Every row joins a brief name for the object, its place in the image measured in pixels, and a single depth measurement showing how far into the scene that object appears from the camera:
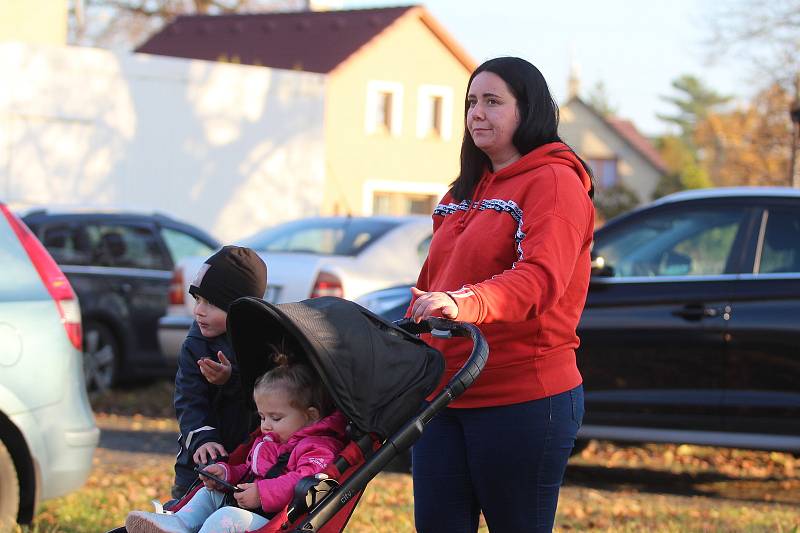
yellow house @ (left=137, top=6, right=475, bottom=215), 33.53
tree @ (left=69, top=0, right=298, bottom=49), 43.50
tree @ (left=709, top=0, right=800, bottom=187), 22.81
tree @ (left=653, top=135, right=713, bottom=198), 53.00
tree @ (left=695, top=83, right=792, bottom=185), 30.34
